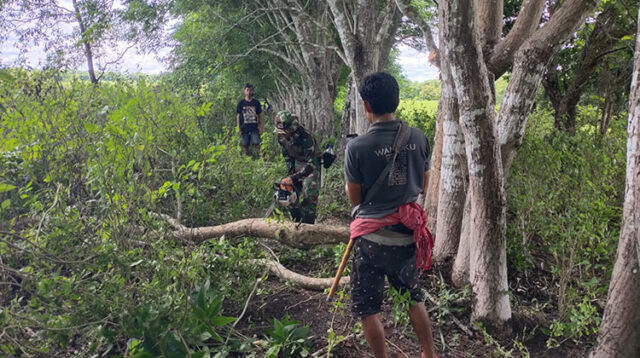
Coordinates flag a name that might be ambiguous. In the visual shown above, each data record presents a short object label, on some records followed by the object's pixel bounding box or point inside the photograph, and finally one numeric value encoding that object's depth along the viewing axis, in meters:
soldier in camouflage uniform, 5.37
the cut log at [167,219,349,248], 4.64
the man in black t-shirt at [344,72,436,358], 2.59
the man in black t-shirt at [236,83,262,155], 9.77
